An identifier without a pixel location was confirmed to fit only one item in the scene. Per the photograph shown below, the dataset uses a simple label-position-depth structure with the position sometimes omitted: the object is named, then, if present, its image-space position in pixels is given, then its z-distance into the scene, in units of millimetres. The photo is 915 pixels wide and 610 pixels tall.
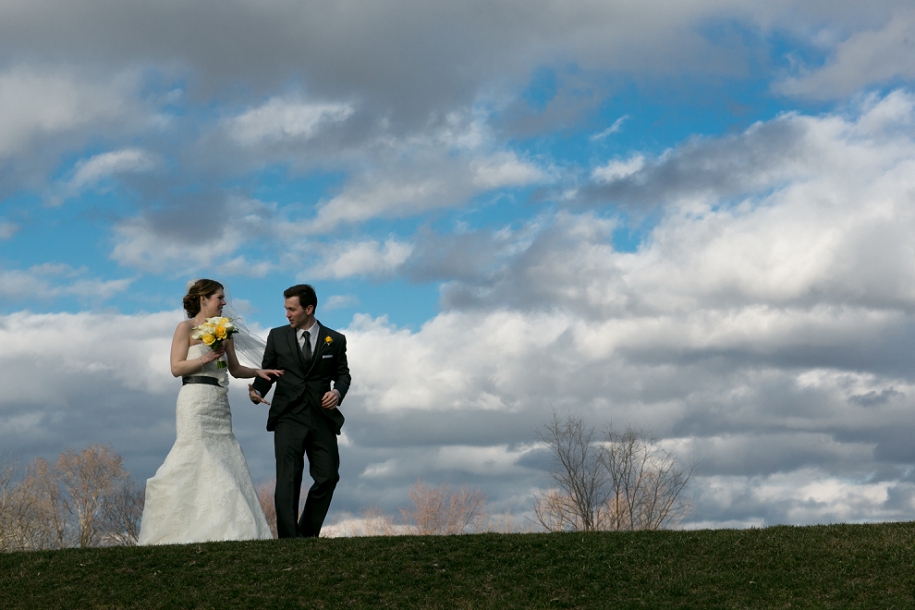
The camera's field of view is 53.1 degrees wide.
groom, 11258
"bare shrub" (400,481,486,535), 34156
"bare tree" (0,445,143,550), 35312
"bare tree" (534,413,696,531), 27016
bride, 11008
